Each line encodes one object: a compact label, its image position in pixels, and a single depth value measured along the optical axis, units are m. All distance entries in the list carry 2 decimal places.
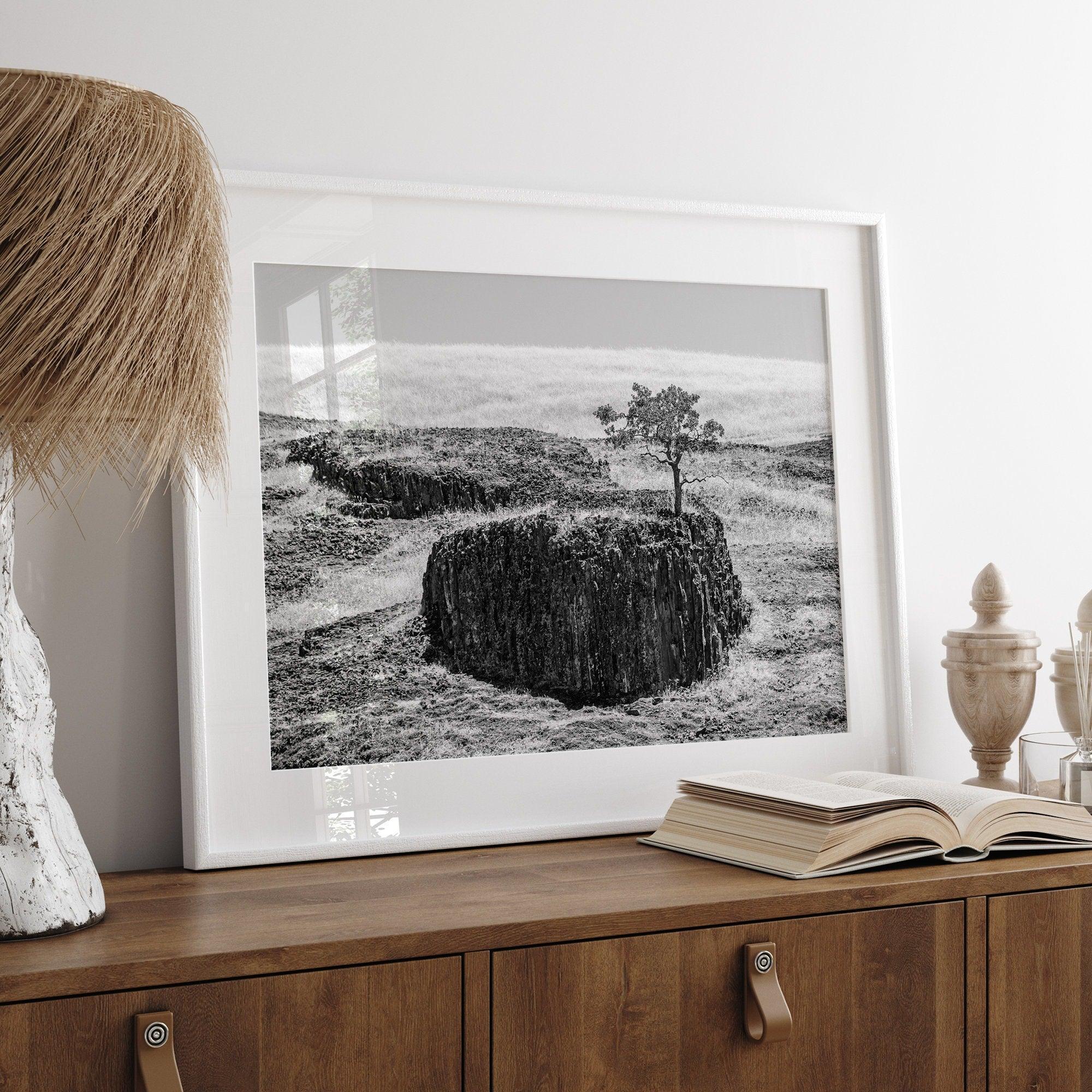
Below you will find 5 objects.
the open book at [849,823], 1.14
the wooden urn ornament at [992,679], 1.46
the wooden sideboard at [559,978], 0.90
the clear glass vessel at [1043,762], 1.36
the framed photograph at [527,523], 1.28
